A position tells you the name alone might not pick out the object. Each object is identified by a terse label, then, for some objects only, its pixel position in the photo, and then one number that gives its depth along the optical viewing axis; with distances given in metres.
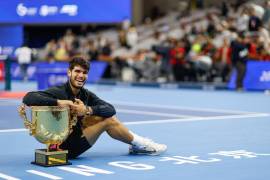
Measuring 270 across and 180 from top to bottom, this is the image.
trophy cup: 7.05
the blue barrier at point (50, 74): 20.34
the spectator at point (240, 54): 21.20
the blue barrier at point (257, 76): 21.38
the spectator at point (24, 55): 22.35
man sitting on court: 7.19
